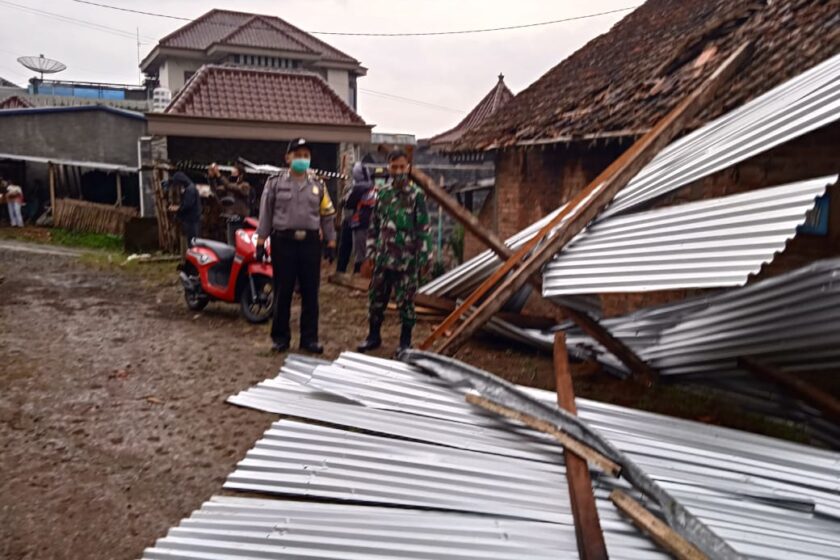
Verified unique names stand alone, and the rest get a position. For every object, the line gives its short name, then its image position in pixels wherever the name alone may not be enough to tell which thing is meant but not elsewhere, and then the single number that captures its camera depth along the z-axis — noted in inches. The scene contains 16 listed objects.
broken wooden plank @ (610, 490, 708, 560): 93.2
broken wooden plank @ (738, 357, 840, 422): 154.5
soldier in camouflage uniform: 236.1
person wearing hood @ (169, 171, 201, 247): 474.0
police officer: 232.8
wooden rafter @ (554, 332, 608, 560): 95.6
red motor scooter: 287.4
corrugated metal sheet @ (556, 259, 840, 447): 151.5
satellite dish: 1138.7
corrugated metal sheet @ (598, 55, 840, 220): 151.5
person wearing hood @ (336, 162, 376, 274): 374.3
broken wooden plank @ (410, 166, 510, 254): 207.5
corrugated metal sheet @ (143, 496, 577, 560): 96.3
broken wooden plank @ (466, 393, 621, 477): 114.3
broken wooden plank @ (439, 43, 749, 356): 177.3
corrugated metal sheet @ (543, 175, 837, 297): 120.8
